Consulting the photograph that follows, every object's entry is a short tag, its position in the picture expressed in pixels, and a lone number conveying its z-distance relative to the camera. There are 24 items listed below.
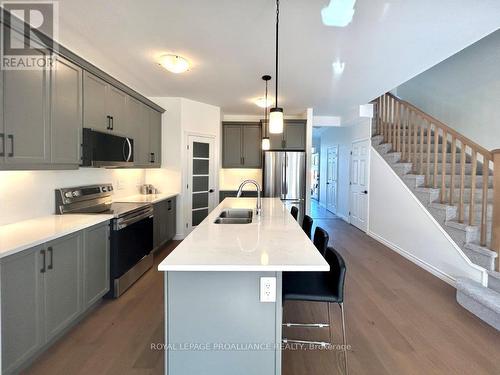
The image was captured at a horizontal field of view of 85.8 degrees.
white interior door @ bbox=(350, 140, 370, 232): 5.76
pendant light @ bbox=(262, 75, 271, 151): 4.56
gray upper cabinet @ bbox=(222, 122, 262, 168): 5.97
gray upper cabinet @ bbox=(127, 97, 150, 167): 3.79
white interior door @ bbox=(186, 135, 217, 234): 5.14
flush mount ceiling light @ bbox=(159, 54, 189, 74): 3.09
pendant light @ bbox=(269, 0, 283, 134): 2.23
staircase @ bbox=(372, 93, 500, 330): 2.65
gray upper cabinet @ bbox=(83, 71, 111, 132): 2.76
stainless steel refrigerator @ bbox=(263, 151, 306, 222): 5.52
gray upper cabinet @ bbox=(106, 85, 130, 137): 3.23
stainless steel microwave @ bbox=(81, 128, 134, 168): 2.71
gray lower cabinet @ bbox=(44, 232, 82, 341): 1.91
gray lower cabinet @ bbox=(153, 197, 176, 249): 4.00
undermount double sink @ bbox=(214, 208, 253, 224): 2.77
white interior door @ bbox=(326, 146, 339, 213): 7.91
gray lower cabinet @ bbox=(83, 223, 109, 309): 2.33
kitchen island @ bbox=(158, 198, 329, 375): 1.44
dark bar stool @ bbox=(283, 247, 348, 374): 1.69
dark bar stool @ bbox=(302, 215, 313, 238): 2.85
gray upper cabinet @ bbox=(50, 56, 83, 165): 2.32
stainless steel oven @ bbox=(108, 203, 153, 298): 2.73
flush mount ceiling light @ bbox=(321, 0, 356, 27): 2.08
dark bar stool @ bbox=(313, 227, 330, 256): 2.27
